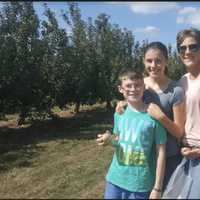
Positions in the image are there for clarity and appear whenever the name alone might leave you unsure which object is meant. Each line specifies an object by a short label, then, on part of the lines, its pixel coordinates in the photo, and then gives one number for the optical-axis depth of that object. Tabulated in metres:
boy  1.72
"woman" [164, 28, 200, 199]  1.75
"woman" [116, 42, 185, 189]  1.73
